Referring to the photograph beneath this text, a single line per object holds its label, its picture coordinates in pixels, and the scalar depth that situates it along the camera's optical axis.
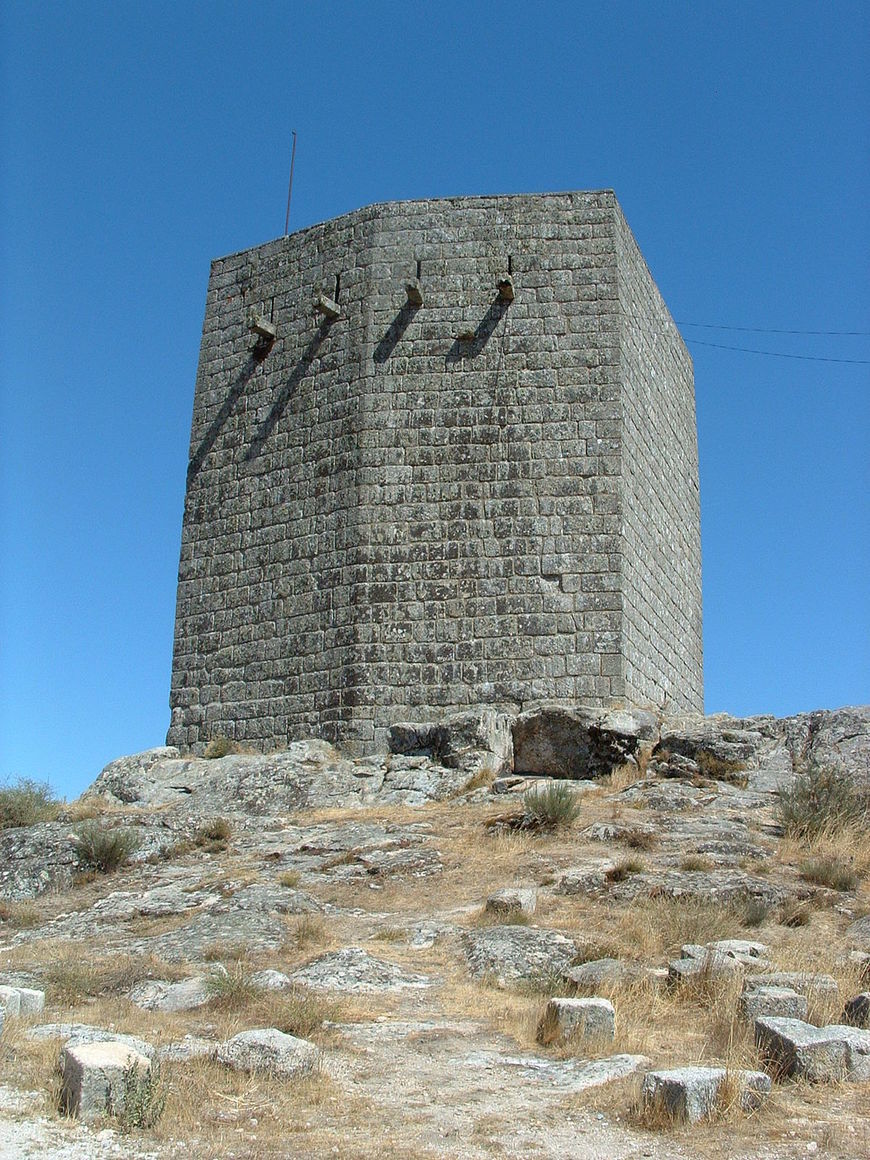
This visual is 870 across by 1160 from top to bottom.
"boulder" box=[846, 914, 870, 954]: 6.27
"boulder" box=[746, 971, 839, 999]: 5.12
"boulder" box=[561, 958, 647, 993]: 5.59
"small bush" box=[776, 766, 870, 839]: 8.41
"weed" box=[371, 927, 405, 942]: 6.89
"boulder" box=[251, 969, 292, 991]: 5.61
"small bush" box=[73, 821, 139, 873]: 9.41
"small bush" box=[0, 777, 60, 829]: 11.09
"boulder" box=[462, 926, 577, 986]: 6.01
